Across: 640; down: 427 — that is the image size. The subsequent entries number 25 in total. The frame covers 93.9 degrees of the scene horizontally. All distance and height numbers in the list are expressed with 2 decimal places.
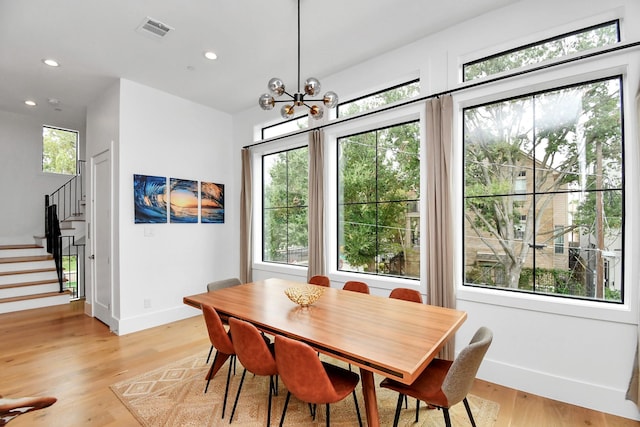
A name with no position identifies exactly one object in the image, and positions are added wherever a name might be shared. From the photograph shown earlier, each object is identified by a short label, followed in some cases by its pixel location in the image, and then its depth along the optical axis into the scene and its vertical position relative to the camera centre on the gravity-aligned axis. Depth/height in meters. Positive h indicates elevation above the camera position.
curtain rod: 2.24 +1.21
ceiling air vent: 2.88 +1.87
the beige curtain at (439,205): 2.89 +0.09
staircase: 4.93 -1.10
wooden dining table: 1.51 -0.72
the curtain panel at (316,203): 3.96 +0.15
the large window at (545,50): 2.42 +1.44
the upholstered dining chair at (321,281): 3.36 -0.75
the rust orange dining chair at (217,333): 2.22 -0.89
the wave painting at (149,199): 4.14 +0.25
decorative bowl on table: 2.35 -0.64
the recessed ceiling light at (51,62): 3.53 +1.85
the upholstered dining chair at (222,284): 3.13 -0.75
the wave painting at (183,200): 4.55 +0.24
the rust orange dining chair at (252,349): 1.90 -0.87
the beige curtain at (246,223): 4.93 -0.13
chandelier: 2.35 +0.97
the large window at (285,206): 4.59 +0.14
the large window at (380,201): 3.46 +0.16
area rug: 2.18 -1.51
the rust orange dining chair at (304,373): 1.62 -0.88
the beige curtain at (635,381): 2.11 -1.21
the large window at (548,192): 2.43 +0.18
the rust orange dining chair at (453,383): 1.57 -0.94
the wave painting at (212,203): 4.97 +0.22
